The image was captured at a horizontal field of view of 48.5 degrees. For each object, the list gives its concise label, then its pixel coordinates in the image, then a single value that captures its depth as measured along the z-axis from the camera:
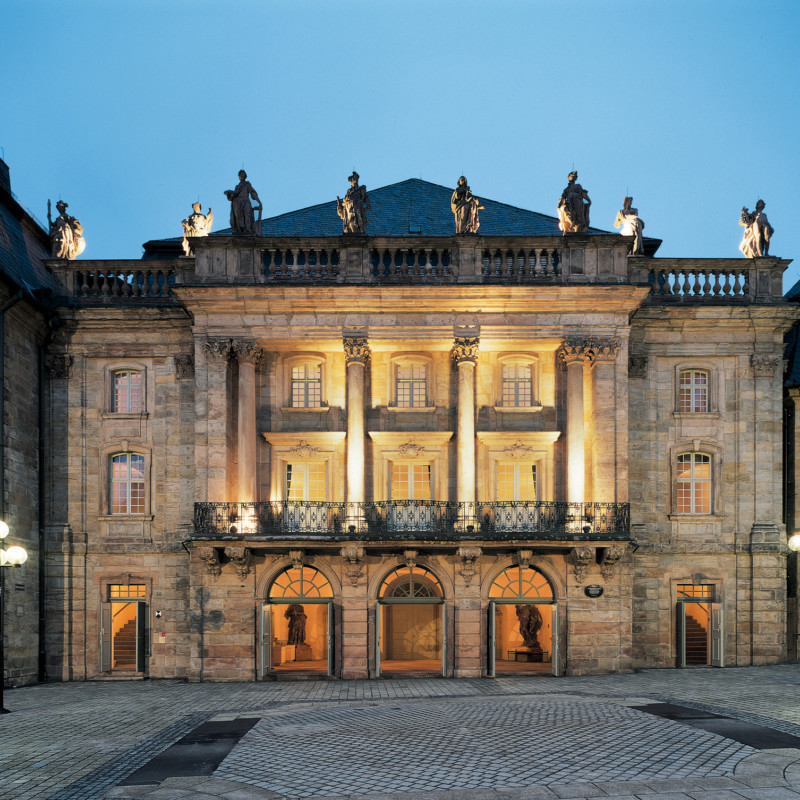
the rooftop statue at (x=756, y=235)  31.47
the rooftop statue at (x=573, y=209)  29.70
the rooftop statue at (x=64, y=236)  31.47
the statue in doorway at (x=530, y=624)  30.88
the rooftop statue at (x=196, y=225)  31.02
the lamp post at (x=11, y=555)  21.66
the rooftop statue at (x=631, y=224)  31.84
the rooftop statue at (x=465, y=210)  29.50
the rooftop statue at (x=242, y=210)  29.78
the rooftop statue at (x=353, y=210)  29.62
